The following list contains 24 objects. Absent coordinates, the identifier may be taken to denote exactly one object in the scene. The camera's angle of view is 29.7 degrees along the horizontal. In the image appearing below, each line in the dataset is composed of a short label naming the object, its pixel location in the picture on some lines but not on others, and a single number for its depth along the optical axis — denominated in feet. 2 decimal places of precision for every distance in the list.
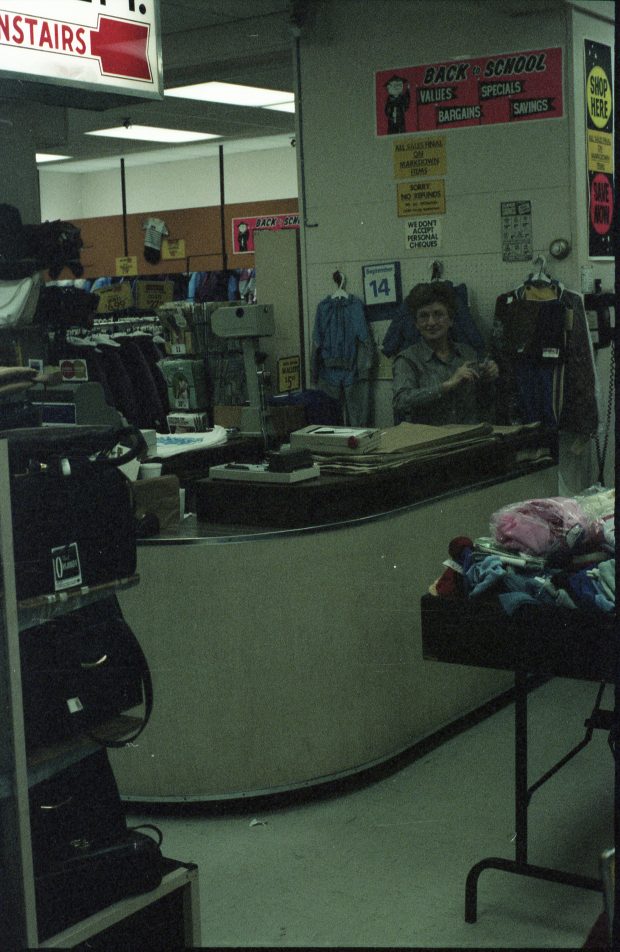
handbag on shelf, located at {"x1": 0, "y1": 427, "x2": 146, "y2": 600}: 6.90
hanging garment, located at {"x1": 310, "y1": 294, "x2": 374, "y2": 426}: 19.25
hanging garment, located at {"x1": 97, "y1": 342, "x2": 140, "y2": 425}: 22.68
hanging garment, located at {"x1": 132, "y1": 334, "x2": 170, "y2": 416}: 25.03
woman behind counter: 16.65
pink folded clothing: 9.61
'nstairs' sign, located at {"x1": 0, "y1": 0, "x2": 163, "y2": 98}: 10.67
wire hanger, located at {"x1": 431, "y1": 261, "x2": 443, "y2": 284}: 18.45
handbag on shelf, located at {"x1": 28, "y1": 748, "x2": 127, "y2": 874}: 7.40
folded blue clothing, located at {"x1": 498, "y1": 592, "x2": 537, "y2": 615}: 9.14
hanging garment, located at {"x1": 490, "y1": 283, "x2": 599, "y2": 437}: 17.11
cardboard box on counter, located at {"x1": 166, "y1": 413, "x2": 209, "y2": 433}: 17.22
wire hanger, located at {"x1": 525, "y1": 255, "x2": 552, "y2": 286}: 17.28
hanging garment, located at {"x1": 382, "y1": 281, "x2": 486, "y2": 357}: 17.85
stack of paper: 12.42
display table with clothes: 8.97
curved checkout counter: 11.25
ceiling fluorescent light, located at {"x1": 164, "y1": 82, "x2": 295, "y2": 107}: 27.78
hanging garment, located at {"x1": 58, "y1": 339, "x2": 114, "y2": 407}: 21.67
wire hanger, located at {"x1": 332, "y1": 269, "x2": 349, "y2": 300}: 19.39
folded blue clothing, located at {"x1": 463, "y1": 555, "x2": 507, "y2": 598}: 9.38
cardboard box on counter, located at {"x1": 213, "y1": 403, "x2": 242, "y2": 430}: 22.98
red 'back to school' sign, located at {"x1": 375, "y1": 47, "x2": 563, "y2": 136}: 17.21
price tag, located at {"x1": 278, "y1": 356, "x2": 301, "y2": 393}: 20.61
